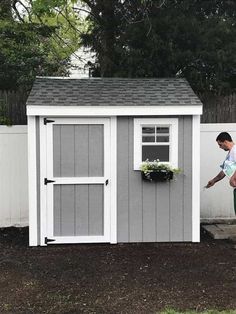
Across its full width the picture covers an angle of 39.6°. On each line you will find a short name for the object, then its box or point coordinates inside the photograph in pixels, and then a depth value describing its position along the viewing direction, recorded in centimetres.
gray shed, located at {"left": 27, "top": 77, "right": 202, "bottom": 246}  470
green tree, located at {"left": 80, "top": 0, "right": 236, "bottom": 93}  633
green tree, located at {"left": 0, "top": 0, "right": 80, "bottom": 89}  793
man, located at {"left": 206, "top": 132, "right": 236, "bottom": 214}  457
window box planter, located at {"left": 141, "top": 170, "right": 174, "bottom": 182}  465
